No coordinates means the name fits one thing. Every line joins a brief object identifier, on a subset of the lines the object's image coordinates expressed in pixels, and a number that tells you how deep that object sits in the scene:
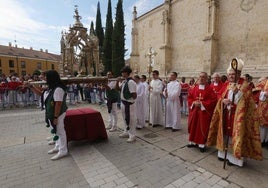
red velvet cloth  4.63
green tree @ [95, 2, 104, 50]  32.00
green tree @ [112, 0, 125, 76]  26.72
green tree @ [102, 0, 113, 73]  29.28
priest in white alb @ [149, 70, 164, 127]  6.70
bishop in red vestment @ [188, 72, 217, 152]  4.21
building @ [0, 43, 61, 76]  45.72
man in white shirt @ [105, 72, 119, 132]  5.94
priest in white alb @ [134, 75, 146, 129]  6.50
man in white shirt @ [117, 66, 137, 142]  5.04
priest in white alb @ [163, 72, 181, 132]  6.09
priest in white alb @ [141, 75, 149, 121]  7.12
